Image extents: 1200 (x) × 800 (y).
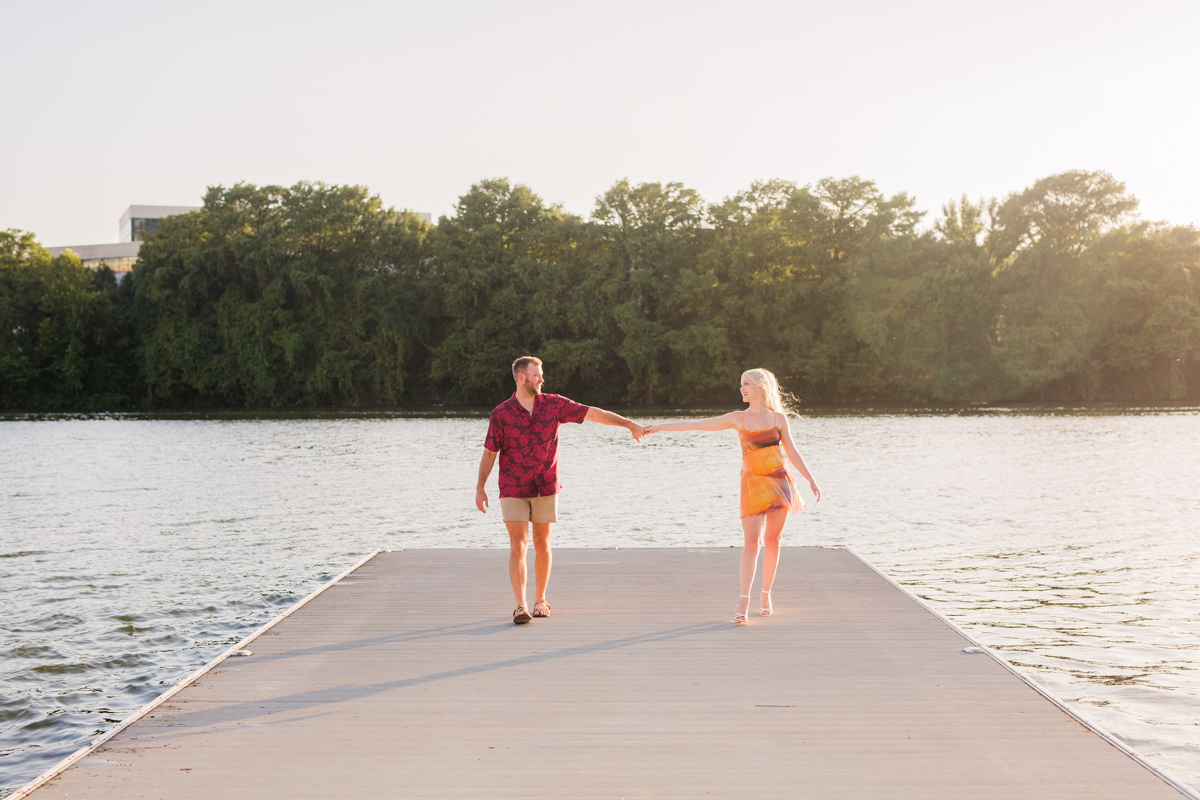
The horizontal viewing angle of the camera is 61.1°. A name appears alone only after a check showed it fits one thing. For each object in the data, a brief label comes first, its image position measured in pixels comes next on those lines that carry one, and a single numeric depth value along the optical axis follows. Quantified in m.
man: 6.34
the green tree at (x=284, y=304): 62.38
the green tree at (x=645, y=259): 59.03
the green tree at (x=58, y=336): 62.19
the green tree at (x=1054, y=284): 53.56
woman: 6.49
